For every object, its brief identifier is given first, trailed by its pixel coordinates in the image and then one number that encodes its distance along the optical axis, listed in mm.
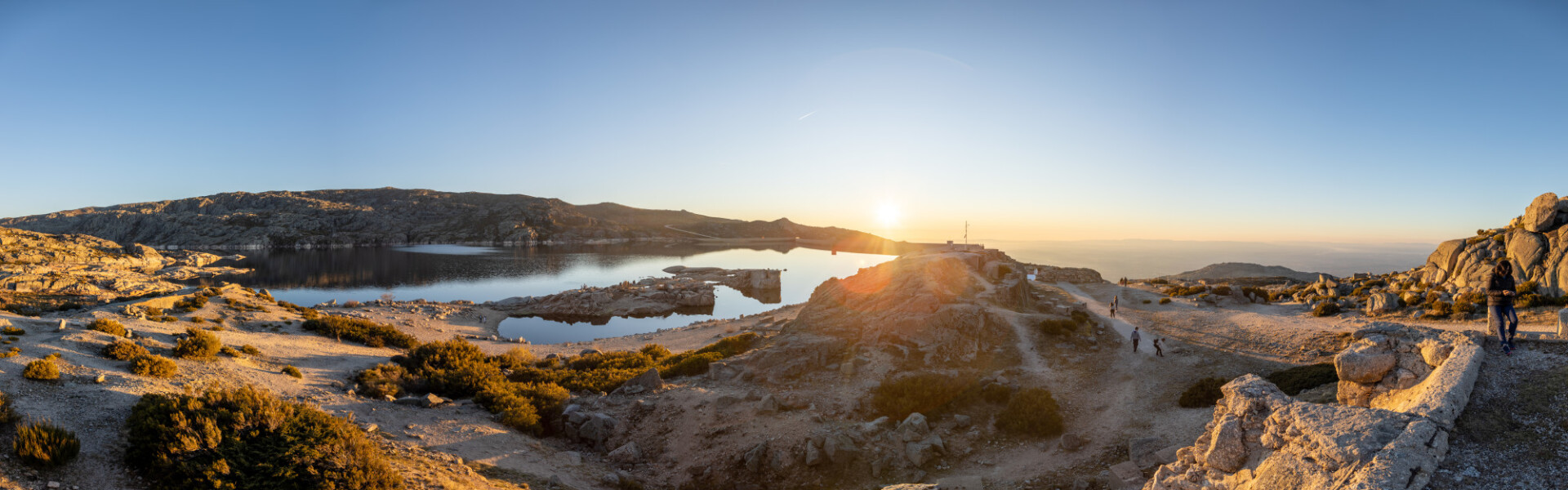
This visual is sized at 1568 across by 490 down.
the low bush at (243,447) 9477
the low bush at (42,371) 11895
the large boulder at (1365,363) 9203
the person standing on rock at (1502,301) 9781
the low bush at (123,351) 15164
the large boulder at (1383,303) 28188
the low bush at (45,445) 8633
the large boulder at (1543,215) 27125
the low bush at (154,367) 14430
